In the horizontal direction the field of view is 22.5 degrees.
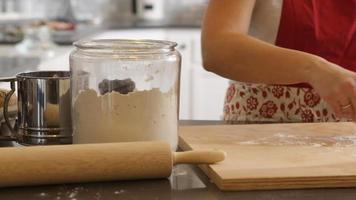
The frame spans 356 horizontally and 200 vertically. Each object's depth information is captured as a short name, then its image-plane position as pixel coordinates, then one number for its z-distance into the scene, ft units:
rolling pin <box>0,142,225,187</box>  3.40
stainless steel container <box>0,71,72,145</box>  3.89
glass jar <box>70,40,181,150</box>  3.72
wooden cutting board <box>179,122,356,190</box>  3.48
